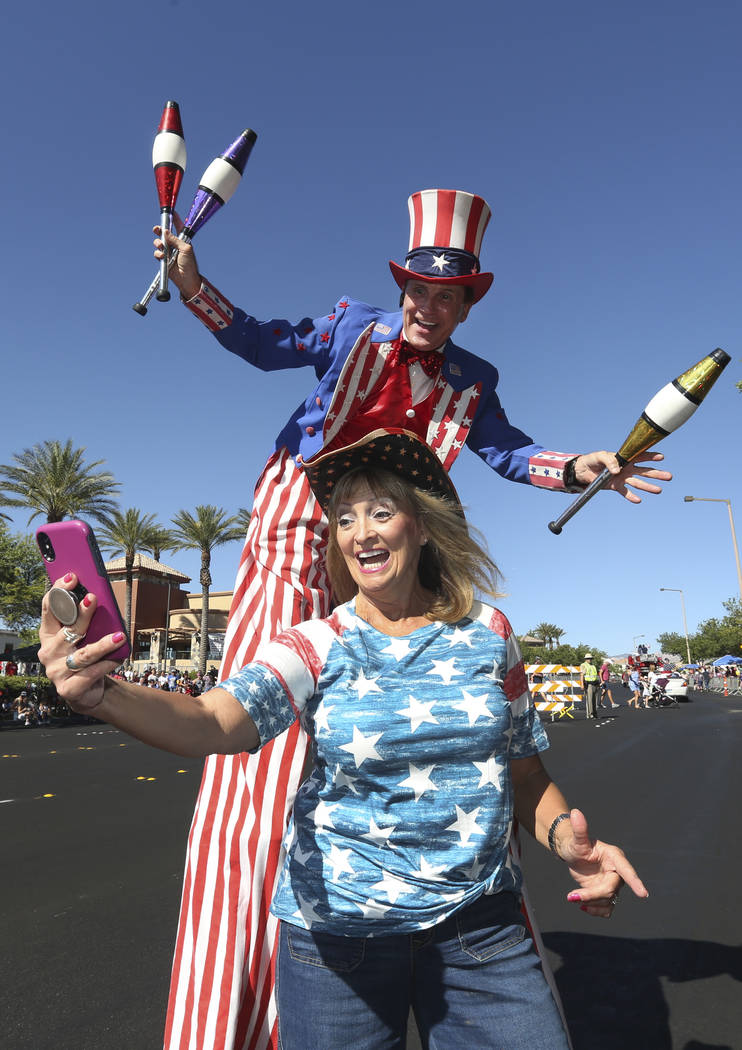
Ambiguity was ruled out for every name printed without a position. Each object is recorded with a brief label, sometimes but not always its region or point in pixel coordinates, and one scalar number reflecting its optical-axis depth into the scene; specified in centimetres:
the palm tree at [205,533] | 3625
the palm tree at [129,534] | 3556
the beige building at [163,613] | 5272
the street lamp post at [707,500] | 3391
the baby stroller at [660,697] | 2866
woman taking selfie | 137
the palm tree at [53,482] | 2722
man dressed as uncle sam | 189
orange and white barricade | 2033
